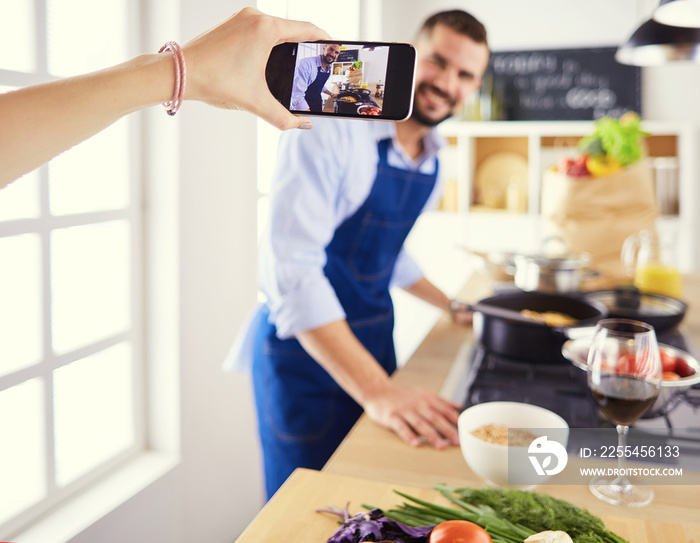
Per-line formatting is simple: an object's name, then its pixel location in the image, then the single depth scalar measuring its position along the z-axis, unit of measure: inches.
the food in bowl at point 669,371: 42.9
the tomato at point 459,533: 24.2
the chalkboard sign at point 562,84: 149.6
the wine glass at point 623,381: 33.0
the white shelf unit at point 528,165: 143.9
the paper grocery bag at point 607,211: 91.6
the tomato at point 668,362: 46.0
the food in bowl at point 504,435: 33.9
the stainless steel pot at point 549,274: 68.4
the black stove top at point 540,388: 42.6
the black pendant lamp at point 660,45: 65.7
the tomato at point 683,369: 45.3
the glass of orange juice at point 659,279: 77.4
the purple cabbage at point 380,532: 26.2
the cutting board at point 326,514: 29.1
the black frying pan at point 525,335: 50.6
